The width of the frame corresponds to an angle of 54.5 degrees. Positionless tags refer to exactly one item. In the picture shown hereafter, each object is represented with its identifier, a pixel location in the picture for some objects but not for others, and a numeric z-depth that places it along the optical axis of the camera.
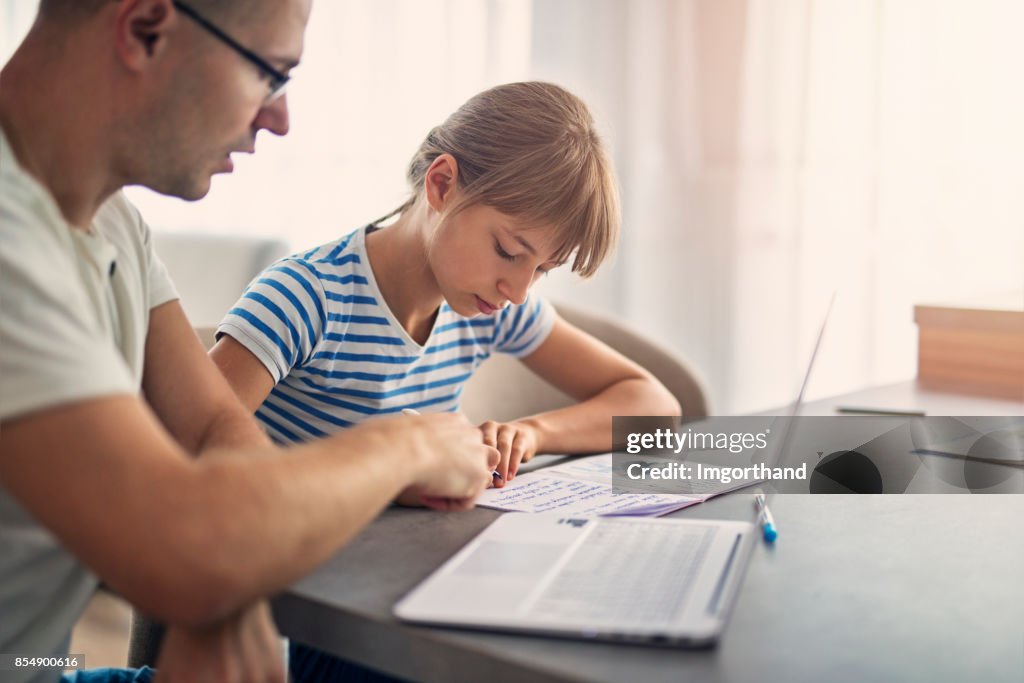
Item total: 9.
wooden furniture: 1.81
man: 0.63
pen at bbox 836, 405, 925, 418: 1.53
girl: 1.31
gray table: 0.67
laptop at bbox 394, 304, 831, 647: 0.71
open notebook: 1.05
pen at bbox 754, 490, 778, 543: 0.94
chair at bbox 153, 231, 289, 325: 2.68
